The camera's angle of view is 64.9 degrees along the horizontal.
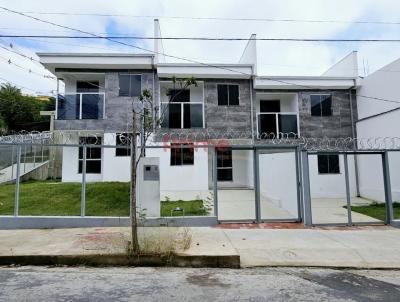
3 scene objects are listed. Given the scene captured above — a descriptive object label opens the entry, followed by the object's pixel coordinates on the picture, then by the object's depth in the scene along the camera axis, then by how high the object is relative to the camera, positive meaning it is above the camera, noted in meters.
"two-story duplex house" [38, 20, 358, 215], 16.45 +4.11
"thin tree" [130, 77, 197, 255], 6.31 +0.47
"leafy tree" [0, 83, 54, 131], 36.44 +7.87
